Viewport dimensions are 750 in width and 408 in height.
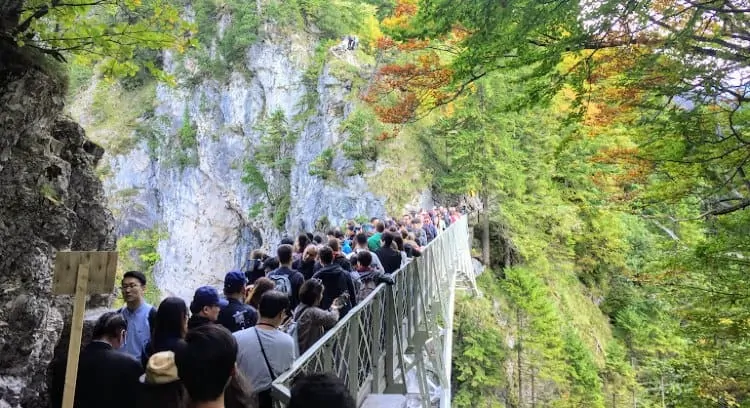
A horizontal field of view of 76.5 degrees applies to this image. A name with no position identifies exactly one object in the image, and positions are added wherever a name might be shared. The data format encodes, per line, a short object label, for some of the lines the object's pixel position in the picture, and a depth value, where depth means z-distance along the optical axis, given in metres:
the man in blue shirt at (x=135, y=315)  3.32
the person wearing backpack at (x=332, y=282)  4.24
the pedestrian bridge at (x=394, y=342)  3.10
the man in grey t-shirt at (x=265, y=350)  2.58
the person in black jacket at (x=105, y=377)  2.31
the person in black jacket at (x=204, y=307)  2.92
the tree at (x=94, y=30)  3.20
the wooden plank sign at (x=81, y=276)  2.43
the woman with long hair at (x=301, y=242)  6.41
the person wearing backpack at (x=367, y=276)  4.56
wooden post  2.11
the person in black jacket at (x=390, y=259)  5.86
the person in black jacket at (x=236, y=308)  3.23
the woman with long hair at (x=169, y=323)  2.50
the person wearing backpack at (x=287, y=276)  4.27
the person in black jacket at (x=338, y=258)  4.71
